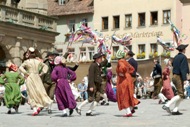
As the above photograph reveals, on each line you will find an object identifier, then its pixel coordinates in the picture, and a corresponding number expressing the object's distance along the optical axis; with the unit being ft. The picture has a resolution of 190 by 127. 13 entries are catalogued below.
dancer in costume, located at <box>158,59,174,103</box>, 75.20
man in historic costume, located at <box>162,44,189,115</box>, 53.88
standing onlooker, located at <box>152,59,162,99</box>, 85.25
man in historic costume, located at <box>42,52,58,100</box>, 66.94
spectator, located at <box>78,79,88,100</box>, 114.42
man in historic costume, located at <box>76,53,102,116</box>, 56.49
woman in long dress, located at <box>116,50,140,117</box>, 53.67
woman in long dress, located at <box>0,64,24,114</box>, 61.57
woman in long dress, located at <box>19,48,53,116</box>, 57.88
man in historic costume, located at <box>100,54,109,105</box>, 78.14
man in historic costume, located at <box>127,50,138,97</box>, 63.06
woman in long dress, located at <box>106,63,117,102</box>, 79.20
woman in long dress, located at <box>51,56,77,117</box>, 55.47
